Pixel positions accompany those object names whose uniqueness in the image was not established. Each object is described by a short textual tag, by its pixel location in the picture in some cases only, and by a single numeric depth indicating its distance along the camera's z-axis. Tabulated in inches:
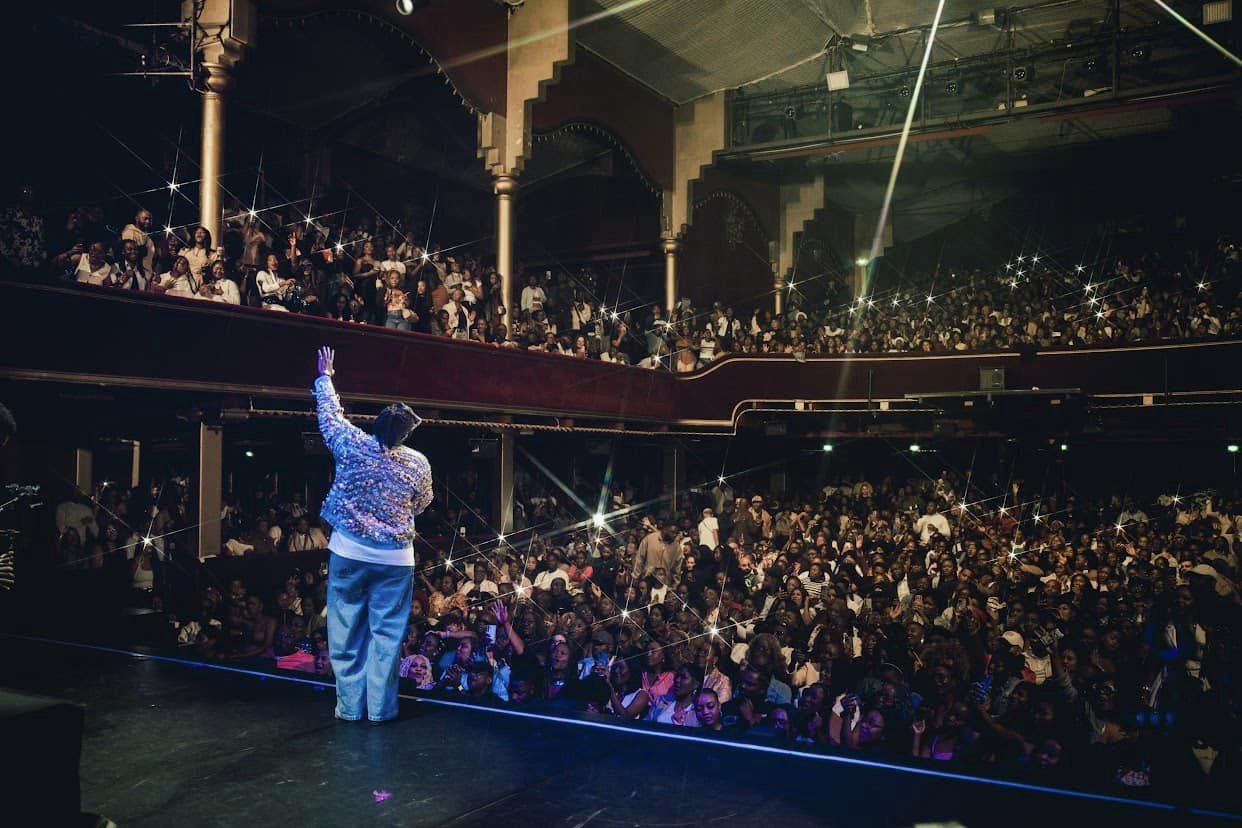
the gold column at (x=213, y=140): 357.7
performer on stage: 137.2
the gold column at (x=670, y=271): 672.4
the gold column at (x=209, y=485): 346.4
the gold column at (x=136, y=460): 493.0
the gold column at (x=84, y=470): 422.6
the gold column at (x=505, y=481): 514.9
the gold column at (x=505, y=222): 514.9
